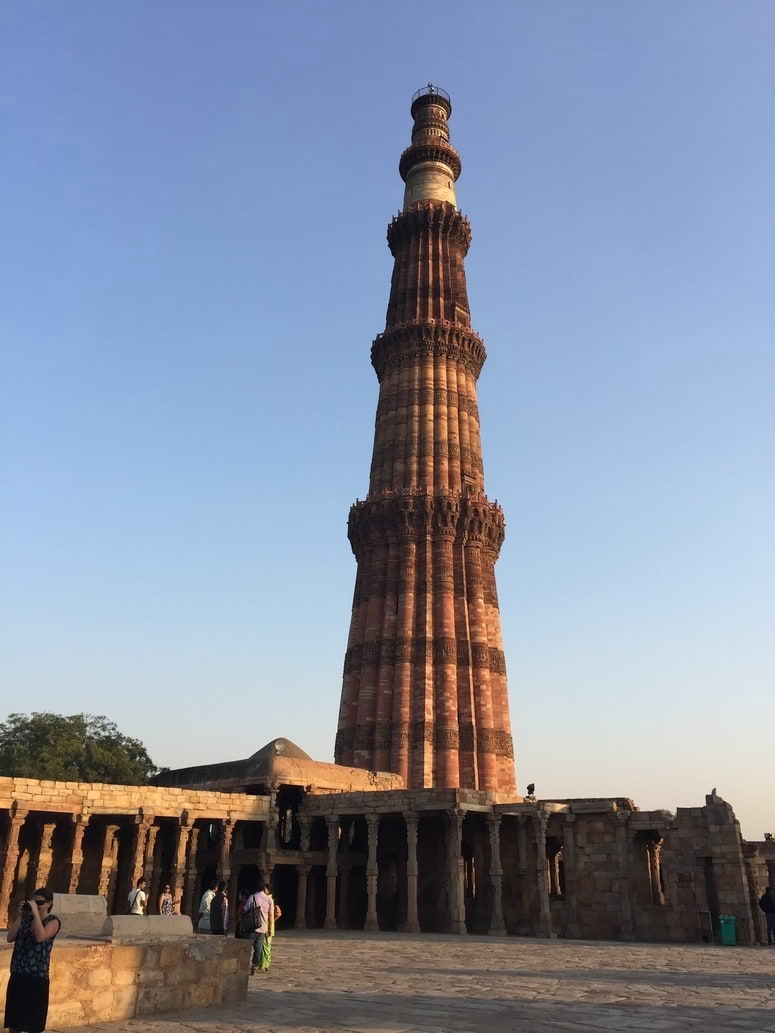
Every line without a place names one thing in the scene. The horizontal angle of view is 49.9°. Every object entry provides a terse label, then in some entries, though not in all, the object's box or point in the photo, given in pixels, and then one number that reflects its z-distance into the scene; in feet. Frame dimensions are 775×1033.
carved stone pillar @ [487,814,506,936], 76.95
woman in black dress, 21.62
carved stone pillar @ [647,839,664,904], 78.78
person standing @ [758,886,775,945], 59.82
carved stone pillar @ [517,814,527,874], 82.58
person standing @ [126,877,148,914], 55.83
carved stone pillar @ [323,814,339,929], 84.74
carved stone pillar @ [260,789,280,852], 87.35
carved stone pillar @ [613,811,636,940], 73.56
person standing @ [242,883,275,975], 39.50
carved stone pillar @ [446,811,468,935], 76.74
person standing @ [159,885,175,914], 57.26
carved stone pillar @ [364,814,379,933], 81.25
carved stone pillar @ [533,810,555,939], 75.77
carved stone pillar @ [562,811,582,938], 76.33
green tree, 138.00
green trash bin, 67.87
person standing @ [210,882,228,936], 51.83
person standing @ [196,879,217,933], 49.26
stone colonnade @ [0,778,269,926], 77.05
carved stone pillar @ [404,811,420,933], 78.79
